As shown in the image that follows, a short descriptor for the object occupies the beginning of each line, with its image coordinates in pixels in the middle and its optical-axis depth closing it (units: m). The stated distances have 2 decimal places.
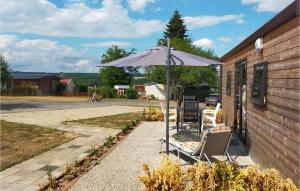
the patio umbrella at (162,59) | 5.43
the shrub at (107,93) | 33.89
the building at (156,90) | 35.64
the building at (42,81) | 38.34
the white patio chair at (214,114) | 8.75
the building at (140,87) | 41.29
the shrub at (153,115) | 11.12
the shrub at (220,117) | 10.96
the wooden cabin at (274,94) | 3.42
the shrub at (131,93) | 33.71
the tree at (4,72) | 32.60
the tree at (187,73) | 30.72
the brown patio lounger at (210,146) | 4.59
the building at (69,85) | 41.75
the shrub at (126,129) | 8.46
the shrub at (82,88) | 40.58
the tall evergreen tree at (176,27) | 39.39
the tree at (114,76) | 44.08
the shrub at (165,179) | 3.38
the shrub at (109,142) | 6.62
